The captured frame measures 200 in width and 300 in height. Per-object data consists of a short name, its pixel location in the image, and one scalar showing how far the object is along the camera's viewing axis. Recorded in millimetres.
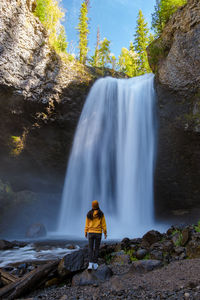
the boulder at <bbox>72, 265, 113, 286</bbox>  4219
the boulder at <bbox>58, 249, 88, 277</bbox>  4582
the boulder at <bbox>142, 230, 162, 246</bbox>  7078
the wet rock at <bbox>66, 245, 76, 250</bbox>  8709
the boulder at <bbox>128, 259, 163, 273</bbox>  4652
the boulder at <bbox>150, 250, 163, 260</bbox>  5438
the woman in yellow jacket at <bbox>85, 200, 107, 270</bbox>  4984
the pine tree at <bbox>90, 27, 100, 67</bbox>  34300
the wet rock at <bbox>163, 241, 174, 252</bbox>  5895
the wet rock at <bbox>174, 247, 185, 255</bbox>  5586
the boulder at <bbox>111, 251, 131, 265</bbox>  5530
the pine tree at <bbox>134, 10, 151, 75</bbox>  28967
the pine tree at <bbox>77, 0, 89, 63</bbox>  27781
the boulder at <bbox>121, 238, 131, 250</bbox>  6828
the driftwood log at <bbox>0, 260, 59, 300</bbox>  3844
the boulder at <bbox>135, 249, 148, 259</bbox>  5746
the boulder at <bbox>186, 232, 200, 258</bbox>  5148
